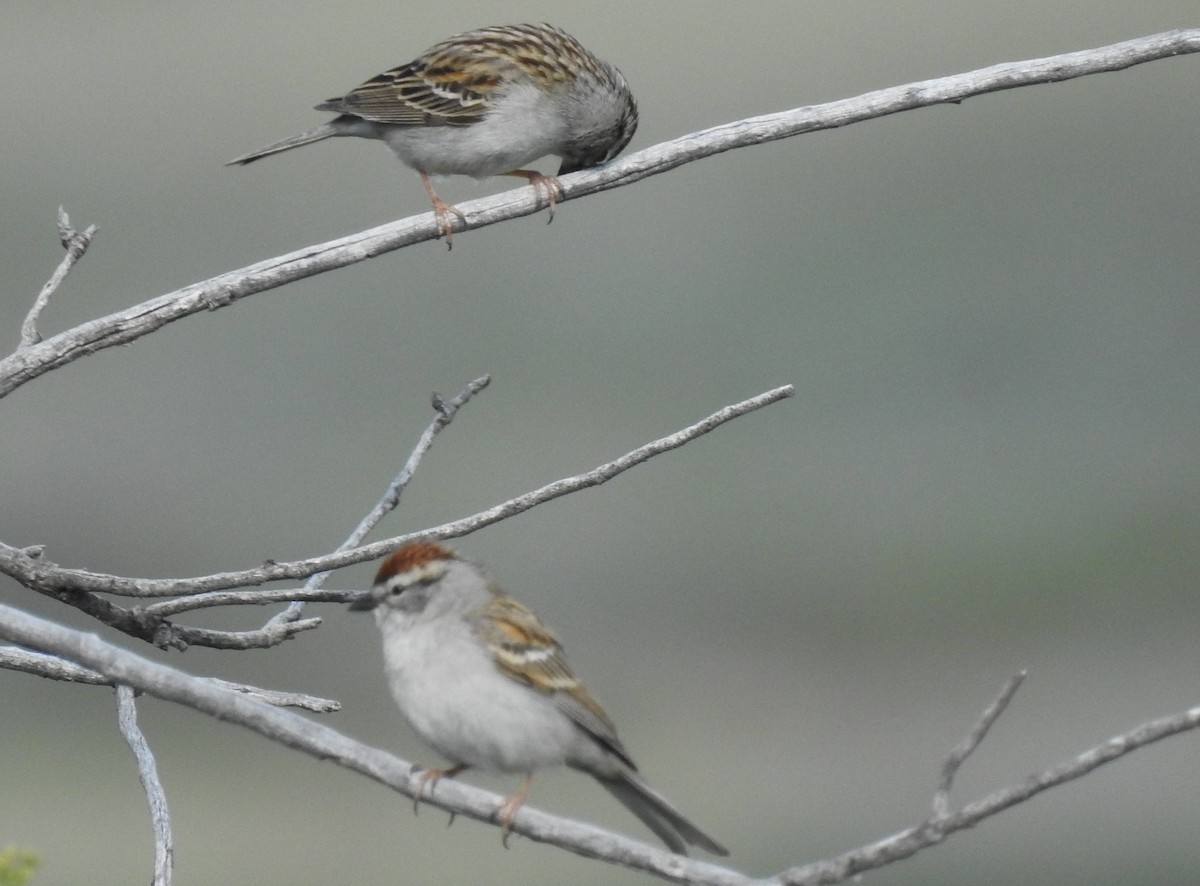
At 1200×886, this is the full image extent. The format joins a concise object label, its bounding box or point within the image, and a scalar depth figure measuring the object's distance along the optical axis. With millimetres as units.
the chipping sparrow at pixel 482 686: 8992
